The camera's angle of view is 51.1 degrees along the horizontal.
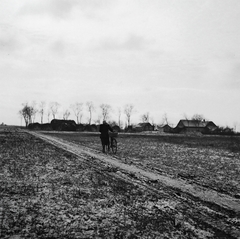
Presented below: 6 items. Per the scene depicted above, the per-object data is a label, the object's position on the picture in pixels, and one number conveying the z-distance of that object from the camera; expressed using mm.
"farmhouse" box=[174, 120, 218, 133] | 123931
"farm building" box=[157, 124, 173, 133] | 112806
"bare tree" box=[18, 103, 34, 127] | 133875
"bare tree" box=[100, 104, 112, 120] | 126812
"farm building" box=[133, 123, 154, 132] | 135125
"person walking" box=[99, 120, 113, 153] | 15921
